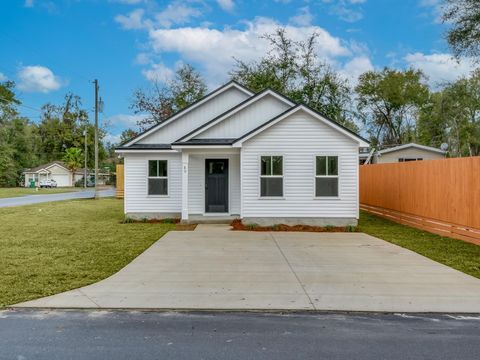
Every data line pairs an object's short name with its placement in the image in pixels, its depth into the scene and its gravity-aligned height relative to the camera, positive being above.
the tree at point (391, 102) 50.16 +9.60
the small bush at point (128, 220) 15.92 -1.40
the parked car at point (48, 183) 61.18 +0.07
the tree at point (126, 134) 56.07 +6.84
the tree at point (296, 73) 32.75 +8.49
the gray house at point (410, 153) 27.95 +1.88
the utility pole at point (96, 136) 30.28 +3.50
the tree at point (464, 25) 22.08 +8.23
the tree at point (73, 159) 67.25 +3.95
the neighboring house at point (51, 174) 63.00 +1.47
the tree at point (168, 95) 39.03 +8.17
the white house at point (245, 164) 14.11 +0.65
